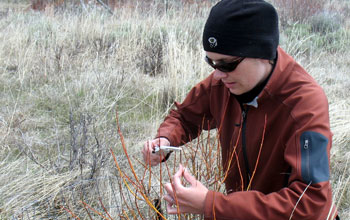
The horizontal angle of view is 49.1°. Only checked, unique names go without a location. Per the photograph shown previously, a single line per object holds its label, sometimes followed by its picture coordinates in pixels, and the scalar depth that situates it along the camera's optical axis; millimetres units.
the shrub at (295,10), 8484
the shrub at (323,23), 8152
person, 1317
